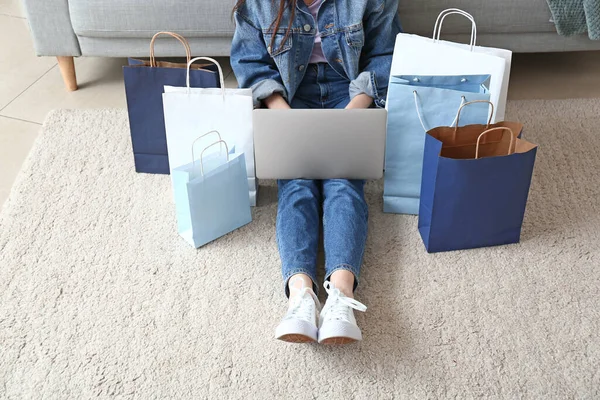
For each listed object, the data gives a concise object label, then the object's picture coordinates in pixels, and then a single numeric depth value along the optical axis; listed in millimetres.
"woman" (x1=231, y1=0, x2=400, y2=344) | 1601
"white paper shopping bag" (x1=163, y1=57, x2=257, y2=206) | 1688
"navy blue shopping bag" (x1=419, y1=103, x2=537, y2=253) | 1513
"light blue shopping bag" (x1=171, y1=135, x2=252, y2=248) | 1607
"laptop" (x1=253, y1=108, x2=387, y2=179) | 1617
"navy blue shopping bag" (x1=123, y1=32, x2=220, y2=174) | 1763
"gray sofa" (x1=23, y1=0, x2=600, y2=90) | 2119
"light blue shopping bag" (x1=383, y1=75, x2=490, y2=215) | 1620
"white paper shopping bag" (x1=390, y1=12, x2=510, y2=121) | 1652
